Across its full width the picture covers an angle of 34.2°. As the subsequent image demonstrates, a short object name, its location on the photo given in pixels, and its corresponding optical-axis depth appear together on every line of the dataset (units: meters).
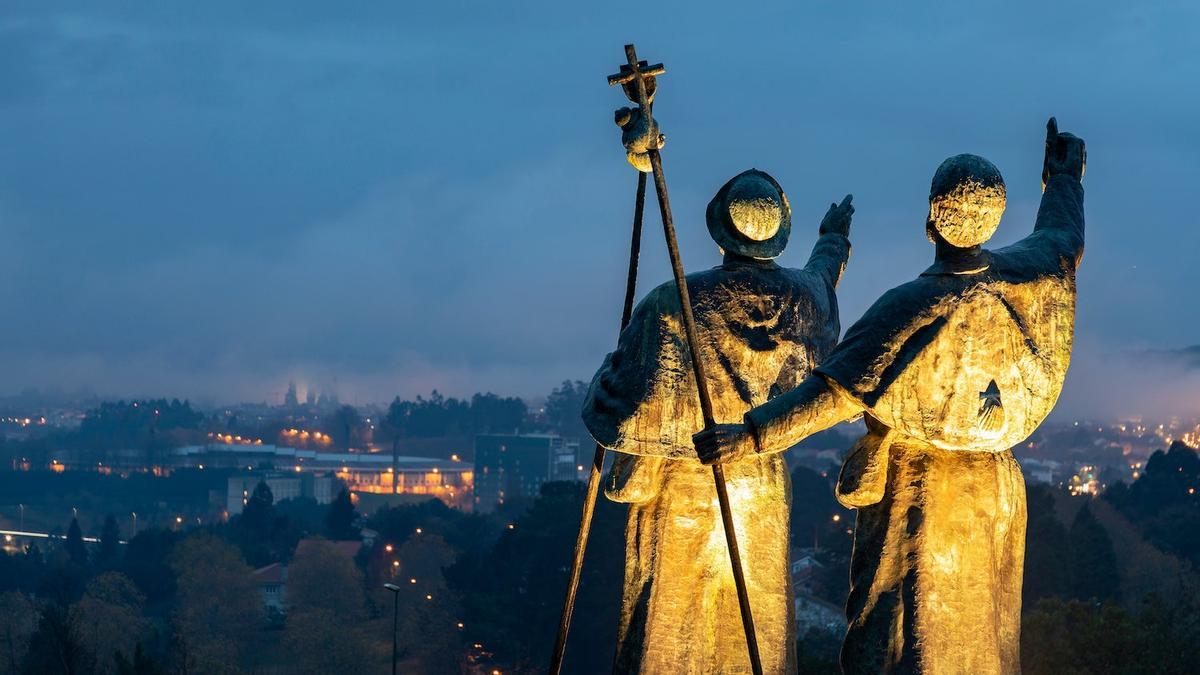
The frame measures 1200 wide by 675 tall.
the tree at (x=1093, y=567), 63.38
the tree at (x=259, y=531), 124.81
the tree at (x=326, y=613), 83.75
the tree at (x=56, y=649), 66.37
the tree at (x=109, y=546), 124.25
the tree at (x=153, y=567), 109.88
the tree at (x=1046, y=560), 60.88
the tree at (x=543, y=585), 59.03
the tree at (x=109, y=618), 81.62
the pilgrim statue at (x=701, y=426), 11.23
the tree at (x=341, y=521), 125.95
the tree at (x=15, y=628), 79.31
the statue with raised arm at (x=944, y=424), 9.66
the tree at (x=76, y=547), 127.92
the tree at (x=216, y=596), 96.81
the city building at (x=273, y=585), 109.81
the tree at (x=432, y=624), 79.44
